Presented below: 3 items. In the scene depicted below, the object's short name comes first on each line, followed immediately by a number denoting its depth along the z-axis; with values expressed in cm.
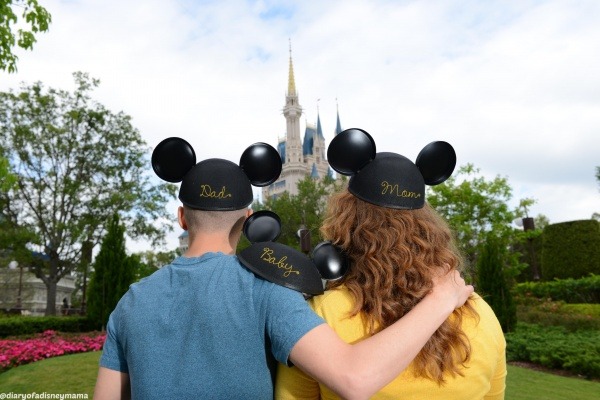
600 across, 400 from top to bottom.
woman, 196
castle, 12281
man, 166
